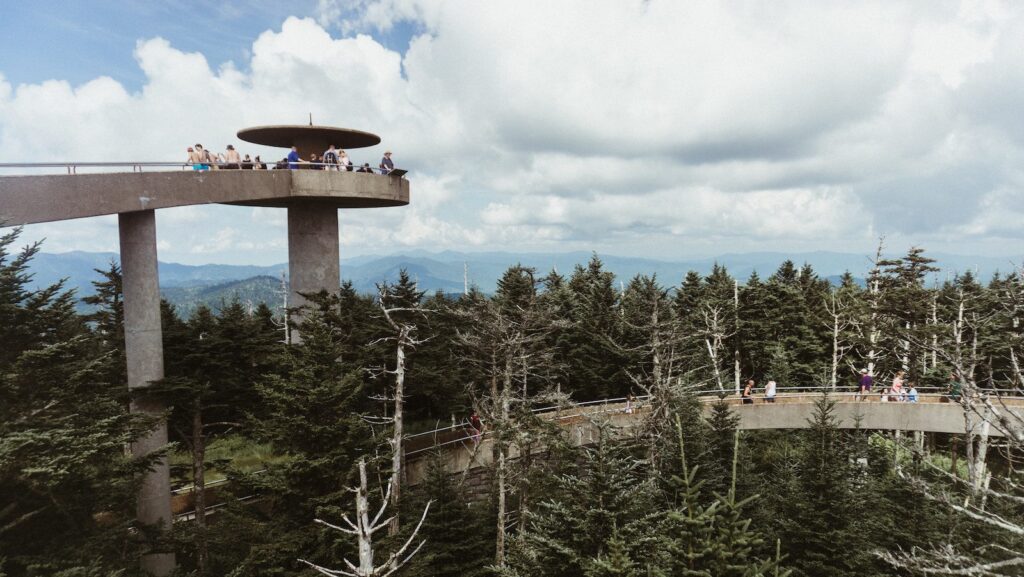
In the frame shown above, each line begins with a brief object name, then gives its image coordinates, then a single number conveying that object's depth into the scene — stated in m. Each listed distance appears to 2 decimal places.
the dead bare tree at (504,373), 19.77
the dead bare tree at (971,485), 5.73
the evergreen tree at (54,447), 11.32
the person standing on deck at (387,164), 23.62
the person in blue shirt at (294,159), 21.77
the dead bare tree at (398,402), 15.89
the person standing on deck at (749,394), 28.63
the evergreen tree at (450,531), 18.52
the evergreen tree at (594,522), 11.27
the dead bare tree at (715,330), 31.93
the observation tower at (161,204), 15.10
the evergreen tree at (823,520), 17.59
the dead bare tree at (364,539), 7.30
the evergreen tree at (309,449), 13.06
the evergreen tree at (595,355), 37.31
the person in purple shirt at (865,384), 28.20
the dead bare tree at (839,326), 39.91
